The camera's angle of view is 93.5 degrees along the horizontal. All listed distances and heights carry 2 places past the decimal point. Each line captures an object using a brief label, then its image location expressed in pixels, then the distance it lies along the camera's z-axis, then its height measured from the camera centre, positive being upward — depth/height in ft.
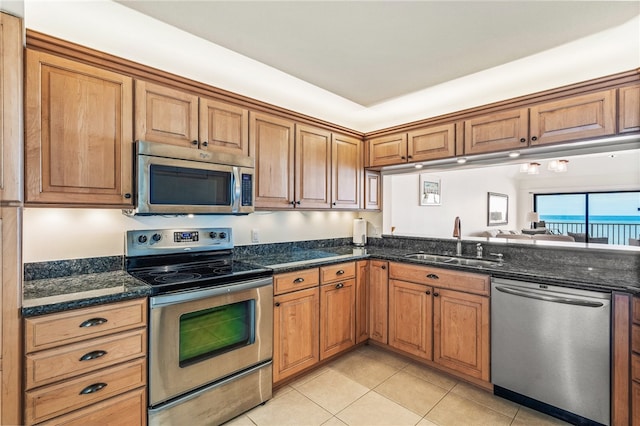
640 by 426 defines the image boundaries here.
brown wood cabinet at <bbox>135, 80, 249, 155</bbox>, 6.53 +2.17
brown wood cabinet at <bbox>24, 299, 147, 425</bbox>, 4.56 -2.56
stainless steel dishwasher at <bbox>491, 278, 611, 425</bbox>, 6.14 -3.02
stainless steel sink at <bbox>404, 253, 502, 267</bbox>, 9.25 -1.56
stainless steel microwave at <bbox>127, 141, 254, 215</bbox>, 6.26 +0.70
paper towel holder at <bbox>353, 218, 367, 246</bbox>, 12.25 -0.83
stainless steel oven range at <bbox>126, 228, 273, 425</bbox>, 5.74 -2.50
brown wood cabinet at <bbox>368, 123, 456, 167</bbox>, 9.44 +2.26
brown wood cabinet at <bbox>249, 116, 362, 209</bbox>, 8.60 +1.50
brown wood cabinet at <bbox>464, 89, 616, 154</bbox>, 6.91 +2.27
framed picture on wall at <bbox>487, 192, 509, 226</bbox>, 21.66 +0.27
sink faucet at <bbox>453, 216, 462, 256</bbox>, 10.05 -0.80
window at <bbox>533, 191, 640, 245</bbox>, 20.02 -0.10
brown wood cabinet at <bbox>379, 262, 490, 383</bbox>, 7.77 -2.94
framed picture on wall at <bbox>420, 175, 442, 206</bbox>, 15.52 +1.13
